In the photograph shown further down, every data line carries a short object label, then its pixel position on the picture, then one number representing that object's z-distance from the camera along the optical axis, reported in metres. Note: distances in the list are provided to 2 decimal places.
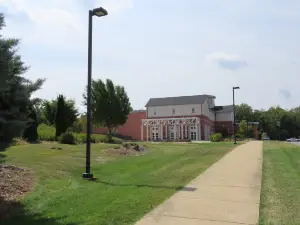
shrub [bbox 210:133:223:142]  51.84
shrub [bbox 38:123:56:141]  26.28
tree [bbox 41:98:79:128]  42.03
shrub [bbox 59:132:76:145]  23.67
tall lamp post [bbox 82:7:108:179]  11.01
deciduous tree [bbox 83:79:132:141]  34.75
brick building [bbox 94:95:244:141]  65.44
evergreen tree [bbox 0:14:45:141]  6.05
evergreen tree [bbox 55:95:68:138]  26.66
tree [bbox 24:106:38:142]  23.06
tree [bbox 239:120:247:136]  72.57
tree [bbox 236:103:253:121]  112.12
